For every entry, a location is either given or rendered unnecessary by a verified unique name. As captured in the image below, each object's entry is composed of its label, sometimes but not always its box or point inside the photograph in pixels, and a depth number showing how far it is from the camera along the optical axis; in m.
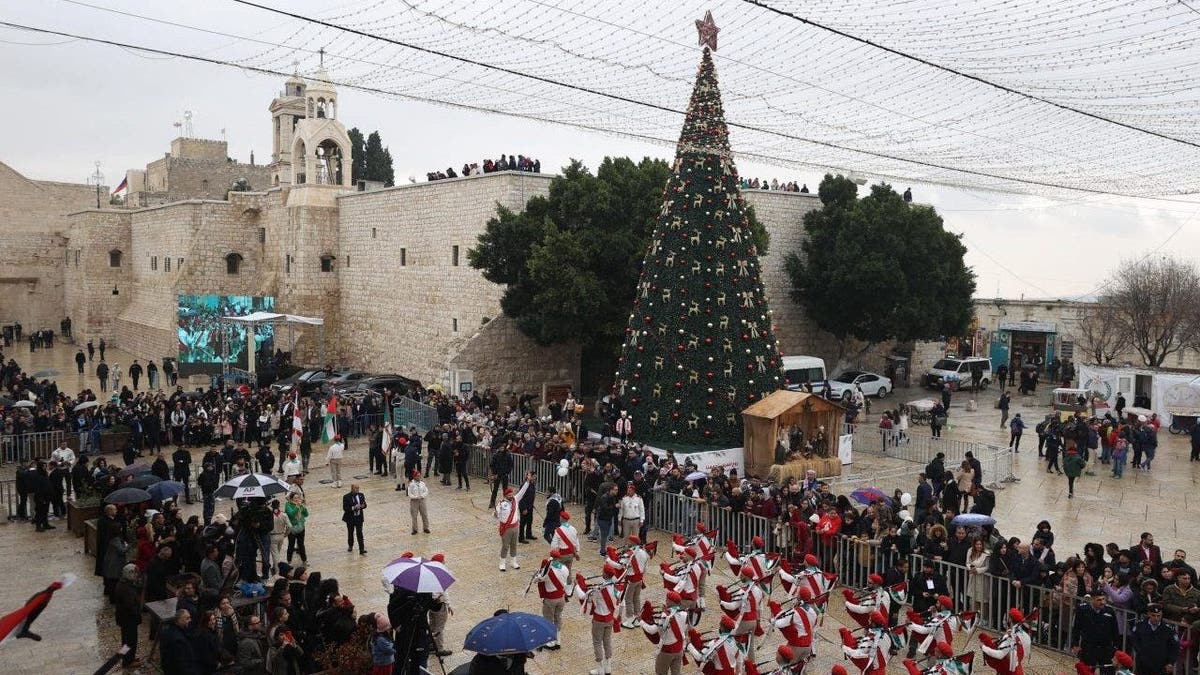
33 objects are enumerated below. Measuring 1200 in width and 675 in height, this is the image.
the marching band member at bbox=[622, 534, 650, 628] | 10.81
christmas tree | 20.78
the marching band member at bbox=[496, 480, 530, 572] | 12.98
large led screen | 32.81
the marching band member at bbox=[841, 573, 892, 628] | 9.65
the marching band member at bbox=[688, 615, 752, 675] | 8.42
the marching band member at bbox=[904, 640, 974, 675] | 7.79
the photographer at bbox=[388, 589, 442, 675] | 9.18
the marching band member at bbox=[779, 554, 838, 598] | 10.23
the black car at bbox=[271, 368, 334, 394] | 26.89
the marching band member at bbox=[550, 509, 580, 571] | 10.72
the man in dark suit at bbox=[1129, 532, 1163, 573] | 11.09
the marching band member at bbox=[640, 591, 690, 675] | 9.00
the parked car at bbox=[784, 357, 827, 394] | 30.91
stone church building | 29.28
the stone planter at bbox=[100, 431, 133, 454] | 21.17
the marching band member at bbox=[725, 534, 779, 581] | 10.56
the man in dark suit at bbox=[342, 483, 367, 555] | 13.70
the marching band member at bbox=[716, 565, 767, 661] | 9.70
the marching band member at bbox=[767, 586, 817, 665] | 9.16
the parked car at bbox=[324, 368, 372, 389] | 28.03
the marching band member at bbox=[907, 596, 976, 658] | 9.08
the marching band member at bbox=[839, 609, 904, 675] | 8.70
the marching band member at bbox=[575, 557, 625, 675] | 9.70
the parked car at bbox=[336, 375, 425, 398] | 26.89
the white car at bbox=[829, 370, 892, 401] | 33.12
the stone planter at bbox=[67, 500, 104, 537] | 14.90
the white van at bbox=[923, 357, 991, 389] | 36.41
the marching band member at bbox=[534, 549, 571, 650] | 10.30
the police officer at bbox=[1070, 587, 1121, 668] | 9.66
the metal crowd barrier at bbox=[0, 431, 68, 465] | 19.89
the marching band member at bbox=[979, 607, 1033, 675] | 8.59
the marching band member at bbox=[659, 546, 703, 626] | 9.74
